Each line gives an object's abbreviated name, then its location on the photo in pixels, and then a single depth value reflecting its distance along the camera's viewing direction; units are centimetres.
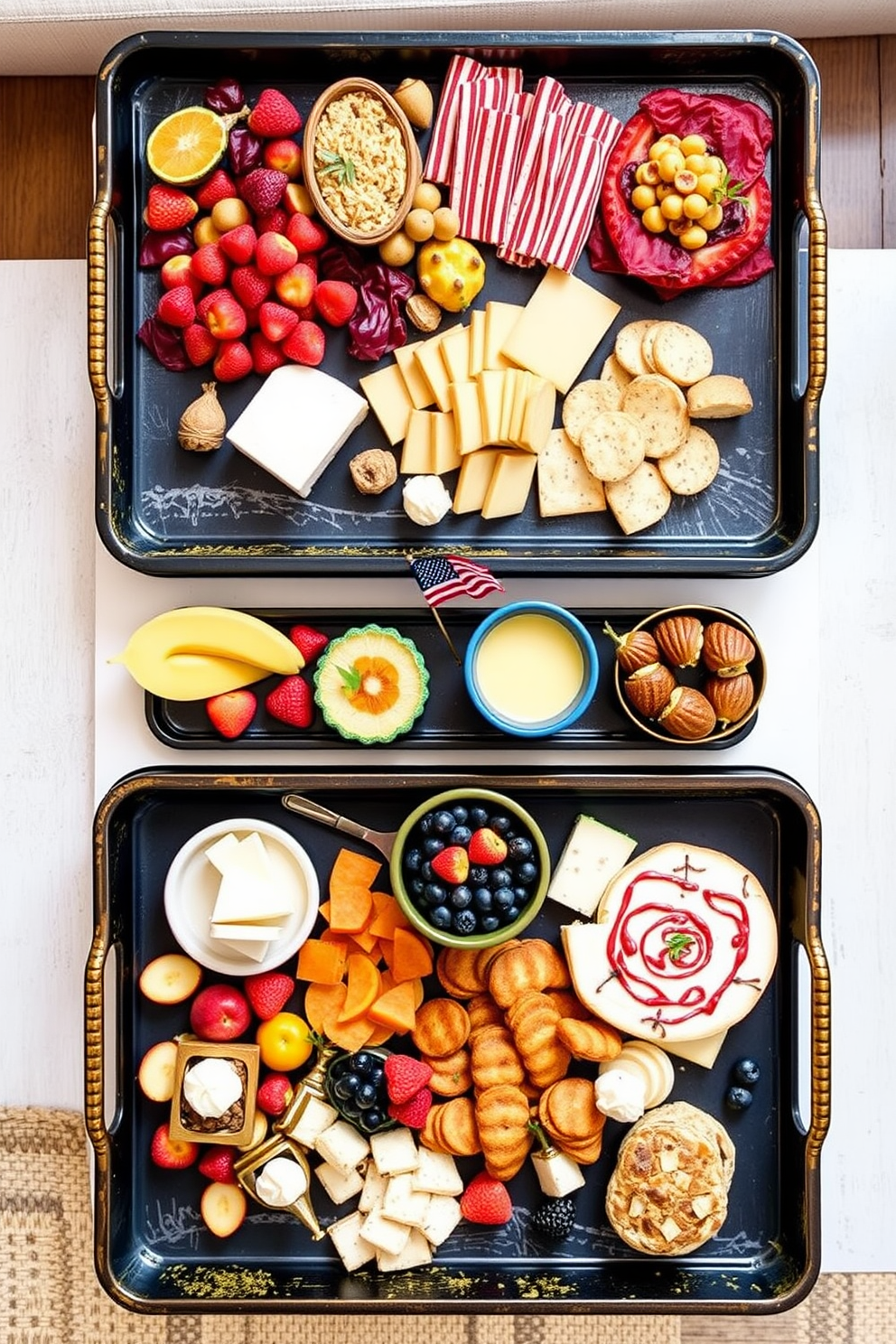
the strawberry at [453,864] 153
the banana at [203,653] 164
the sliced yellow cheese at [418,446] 166
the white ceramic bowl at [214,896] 164
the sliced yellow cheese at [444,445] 166
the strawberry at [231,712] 166
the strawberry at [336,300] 164
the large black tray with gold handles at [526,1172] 164
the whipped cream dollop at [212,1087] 161
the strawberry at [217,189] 165
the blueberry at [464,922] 155
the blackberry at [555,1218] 165
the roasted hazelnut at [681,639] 162
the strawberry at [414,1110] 163
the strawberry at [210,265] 163
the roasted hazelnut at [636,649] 164
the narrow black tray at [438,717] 169
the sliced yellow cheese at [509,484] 165
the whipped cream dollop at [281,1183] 162
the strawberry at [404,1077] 161
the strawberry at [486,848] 155
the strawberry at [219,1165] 167
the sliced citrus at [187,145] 164
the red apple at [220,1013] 166
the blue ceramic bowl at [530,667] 165
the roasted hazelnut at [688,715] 162
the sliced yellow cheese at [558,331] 166
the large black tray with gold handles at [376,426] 165
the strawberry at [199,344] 165
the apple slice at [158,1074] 167
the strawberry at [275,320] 163
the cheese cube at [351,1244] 165
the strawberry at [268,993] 166
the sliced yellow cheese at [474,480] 165
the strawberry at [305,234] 163
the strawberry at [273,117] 163
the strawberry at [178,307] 163
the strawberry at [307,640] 167
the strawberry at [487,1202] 164
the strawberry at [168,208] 164
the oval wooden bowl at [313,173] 161
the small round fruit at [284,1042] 167
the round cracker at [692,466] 166
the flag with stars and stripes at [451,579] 153
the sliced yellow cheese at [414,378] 167
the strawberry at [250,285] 163
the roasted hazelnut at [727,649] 161
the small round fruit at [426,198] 164
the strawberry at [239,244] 162
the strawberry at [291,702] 166
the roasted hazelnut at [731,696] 163
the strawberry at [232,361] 165
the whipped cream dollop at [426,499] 162
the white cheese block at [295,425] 163
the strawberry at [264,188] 161
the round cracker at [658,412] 164
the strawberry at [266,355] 166
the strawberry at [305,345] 164
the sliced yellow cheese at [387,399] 167
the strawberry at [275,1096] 166
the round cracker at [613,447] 162
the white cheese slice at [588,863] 168
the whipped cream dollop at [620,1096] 159
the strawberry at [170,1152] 167
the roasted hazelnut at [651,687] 162
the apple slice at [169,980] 167
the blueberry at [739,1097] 168
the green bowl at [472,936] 156
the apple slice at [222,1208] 167
